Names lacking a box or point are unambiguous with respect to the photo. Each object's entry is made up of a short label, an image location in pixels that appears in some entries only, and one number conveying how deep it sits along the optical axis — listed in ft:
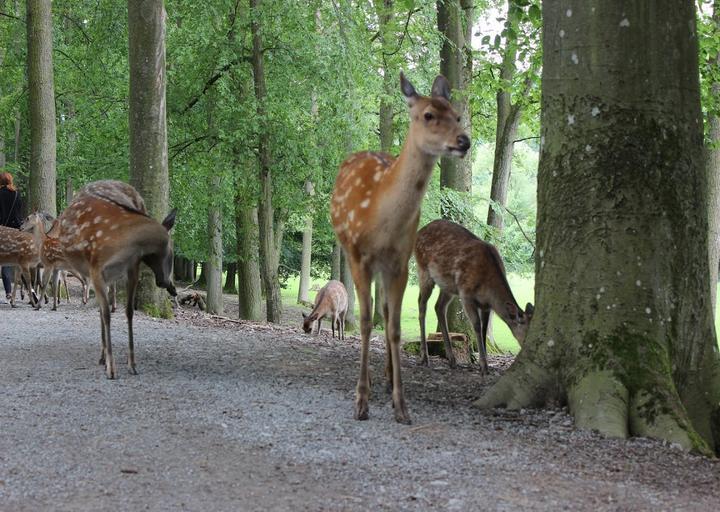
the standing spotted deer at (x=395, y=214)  18.48
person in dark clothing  51.83
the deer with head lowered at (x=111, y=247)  23.63
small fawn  55.83
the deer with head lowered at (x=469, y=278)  30.66
